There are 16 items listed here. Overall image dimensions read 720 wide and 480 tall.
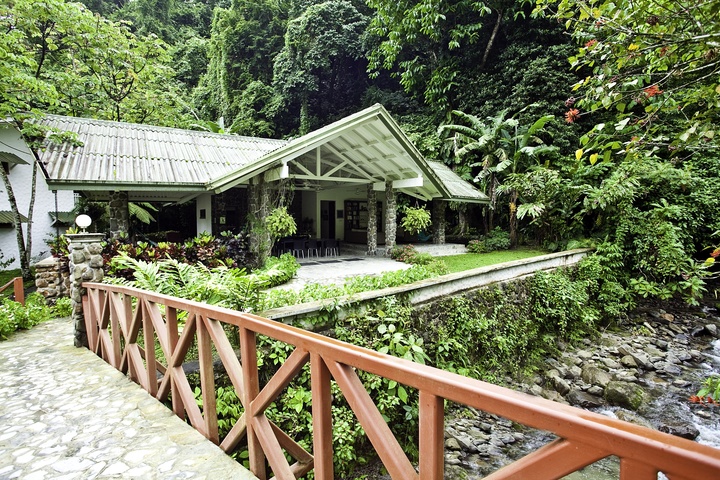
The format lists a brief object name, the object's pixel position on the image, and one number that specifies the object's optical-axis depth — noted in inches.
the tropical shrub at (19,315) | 247.5
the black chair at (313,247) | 500.4
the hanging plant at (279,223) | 362.3
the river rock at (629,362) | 314.3
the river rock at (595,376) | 281.9
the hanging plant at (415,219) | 454.9
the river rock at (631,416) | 239.3
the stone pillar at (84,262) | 201.3
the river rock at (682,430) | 227.3
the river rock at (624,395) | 257.0
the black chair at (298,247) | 480.8
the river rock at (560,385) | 274.2
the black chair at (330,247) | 518.0
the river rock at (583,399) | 260.4
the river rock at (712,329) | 361.7
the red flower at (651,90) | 123.7
